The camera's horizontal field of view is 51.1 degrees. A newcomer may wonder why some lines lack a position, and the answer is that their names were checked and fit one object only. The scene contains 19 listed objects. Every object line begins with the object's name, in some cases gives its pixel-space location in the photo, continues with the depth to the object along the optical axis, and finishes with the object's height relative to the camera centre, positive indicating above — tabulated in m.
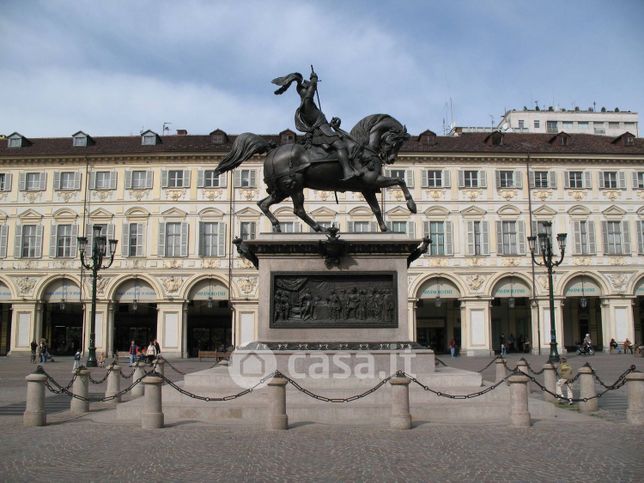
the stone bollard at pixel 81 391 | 13.55 -1.60
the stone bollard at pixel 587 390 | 13.90 -1.64
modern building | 73.19 +20.87
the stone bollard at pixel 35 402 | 11.83 -1.55
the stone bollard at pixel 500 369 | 17.27 -1.48
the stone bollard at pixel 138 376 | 16.83 -1.60
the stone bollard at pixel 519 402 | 11.16 -1.51
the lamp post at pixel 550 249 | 28.41 +2.65
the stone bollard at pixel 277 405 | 10.79 -1.48
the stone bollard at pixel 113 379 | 15.82 -1.55
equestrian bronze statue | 14.65 +3.46
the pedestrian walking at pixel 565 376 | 14.97 -1.46
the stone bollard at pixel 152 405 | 11.05 -1.51
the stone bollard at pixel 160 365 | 17.72 -1.37
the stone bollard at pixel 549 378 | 16.11 -1.61
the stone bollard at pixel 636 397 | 11.84 -1.53
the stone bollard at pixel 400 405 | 10.89 -1.50
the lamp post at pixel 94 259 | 27.59 +2.30
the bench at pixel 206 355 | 37.58 -2.33
